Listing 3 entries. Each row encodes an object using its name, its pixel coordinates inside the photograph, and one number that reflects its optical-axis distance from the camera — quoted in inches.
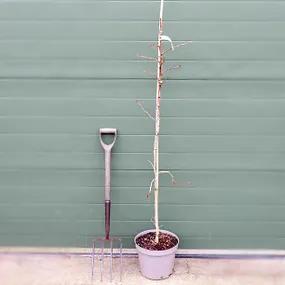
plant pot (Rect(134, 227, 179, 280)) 131.6
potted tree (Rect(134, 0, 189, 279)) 130.3
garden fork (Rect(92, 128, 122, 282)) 136.9
